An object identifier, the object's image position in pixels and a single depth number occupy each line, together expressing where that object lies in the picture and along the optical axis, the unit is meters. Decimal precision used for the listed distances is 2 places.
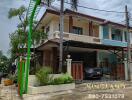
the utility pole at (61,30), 6.79
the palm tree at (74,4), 7.24
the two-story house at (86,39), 8.58
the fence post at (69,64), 6.77
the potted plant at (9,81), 7.59
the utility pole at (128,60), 8.19
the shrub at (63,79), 5.95
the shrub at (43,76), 5.76
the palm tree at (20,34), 8.27
